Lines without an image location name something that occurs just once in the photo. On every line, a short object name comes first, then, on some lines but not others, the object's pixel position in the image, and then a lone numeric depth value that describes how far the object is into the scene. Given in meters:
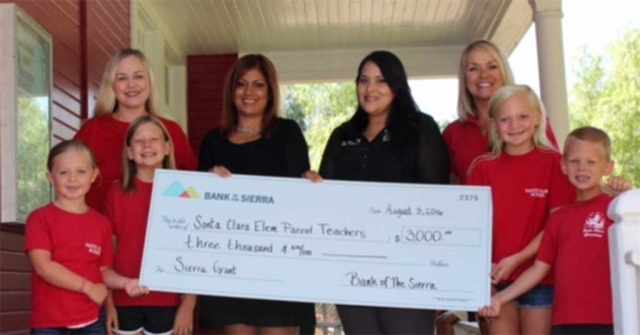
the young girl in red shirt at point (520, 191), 3.14
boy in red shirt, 2.93
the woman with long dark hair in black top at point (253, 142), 3.39
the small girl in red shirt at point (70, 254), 3.10
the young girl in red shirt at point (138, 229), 3.30
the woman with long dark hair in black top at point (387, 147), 3.18
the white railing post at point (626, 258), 2.50
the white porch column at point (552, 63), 7.10
